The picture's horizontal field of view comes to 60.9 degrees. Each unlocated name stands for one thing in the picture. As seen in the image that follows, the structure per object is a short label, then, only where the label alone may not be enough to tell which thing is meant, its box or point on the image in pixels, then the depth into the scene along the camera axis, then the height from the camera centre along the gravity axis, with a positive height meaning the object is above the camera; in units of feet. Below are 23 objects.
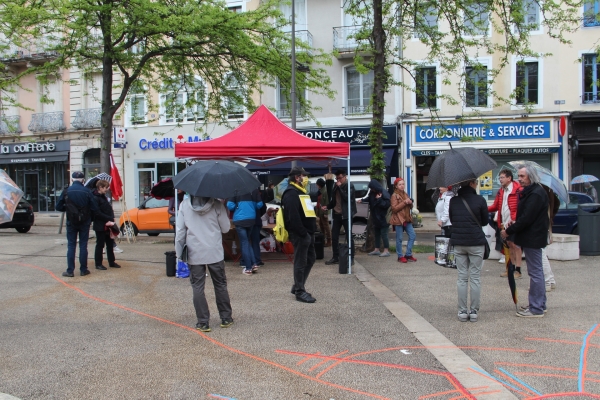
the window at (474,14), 37.70 +13.00
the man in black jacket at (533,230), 18.70 -1.55
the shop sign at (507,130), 70.23 +8.09
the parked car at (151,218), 51.63 -2.51
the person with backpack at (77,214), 27.86 -1.08
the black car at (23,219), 56.39 -2.63
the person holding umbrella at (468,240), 18.67 -1.87
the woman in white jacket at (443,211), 28.84 -1.23
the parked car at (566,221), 39.81 -2.62
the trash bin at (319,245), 33.78 -3.64
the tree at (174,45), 41.34 +13.35
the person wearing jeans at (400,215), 33.19 -1.65
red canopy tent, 29.43 +2.53
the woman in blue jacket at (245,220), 28.86 -1.60
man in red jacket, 24.75 -0.53
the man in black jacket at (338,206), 32.22 -0.98
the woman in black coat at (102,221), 30.07 -1.59
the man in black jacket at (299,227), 21.41 -1.53
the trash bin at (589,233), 34.86 -3.14
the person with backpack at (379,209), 34.94 -1.30
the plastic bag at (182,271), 28.32 -4.35
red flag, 48.19 +0.93
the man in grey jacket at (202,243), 17.71 -1.76
